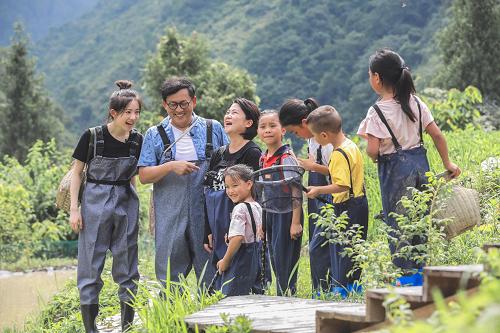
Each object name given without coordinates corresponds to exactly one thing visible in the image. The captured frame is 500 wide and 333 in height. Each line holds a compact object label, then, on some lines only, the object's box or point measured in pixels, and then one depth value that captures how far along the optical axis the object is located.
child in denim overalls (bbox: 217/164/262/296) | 8.02
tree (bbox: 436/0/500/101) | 38.65
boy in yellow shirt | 7.91
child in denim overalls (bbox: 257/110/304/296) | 8.21
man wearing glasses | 8.62
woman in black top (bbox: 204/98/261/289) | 8.42
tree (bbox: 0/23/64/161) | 52.88
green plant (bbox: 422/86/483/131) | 20.52
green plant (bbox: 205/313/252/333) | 5.99
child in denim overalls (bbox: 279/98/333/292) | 8.45
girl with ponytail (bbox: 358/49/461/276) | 7.56
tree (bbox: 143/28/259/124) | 37.45
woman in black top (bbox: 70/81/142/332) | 8.46
